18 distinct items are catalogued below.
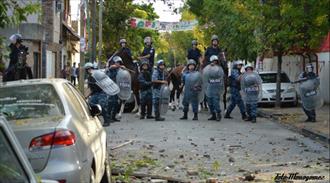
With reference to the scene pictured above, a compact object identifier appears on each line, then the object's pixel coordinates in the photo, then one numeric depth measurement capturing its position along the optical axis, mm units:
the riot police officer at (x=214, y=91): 17844
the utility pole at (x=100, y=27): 36312
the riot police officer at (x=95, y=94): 15406
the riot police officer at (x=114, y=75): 16886
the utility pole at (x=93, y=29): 26552
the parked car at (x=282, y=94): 24078
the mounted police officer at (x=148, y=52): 20156
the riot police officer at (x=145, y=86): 17812
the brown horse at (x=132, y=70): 19266
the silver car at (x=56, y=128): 5621
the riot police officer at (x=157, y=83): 17662
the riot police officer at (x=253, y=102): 17578
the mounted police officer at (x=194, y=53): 21450
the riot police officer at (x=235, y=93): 18266
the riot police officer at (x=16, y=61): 13742
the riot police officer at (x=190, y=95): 17969
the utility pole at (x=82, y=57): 21703
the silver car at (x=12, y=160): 3628
